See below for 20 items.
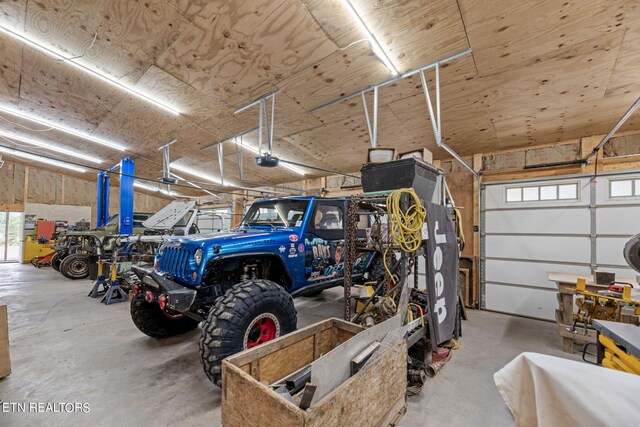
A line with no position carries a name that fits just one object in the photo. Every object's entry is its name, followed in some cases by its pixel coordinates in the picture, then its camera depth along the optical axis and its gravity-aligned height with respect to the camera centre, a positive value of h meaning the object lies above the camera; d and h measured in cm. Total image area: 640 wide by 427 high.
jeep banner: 220 -46
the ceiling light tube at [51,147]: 607 +182
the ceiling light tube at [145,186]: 1014 +132
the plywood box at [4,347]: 221 -115
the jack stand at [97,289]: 495 -140
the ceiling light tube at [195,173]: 764 +147
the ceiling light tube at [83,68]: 267 +179
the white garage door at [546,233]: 367 -16
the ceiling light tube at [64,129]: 445 +175
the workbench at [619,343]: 124 -64
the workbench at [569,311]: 282 -104
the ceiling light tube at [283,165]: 522 +139
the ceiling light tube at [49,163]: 817 +188
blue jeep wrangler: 207 -60
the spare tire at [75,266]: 651 -127
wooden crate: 102 -82
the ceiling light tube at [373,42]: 213 +167
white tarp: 78 -57
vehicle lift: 471 -10
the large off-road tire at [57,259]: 745 -122
